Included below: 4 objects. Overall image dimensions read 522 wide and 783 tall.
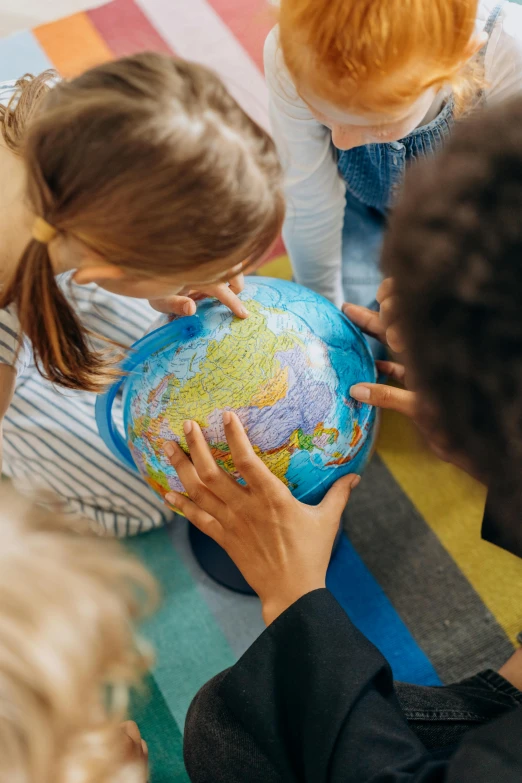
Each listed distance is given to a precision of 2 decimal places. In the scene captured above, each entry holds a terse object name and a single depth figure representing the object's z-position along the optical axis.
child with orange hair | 0.80
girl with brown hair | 0.71
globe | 0.89
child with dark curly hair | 0.54
